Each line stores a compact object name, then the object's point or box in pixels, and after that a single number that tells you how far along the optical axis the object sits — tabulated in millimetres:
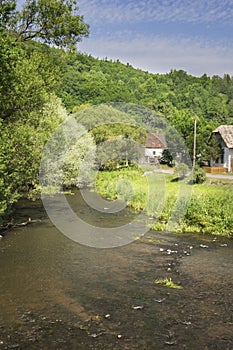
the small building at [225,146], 44562
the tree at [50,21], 25625
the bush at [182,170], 38797
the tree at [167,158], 51625
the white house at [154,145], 64750
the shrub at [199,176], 34500
